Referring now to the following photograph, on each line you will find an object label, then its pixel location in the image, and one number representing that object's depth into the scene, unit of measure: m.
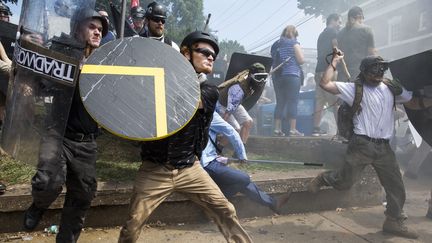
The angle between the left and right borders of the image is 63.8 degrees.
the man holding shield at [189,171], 2.26
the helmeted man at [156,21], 3.90
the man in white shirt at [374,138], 3.45
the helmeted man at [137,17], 5.53
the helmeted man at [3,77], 2.75
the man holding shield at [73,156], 2.25
